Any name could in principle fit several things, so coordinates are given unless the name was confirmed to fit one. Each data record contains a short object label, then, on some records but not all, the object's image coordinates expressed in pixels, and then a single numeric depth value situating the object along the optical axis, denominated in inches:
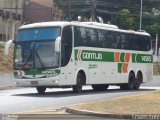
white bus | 1077.1
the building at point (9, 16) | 2753.4
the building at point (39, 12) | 3447.3
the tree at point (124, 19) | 3331.7
